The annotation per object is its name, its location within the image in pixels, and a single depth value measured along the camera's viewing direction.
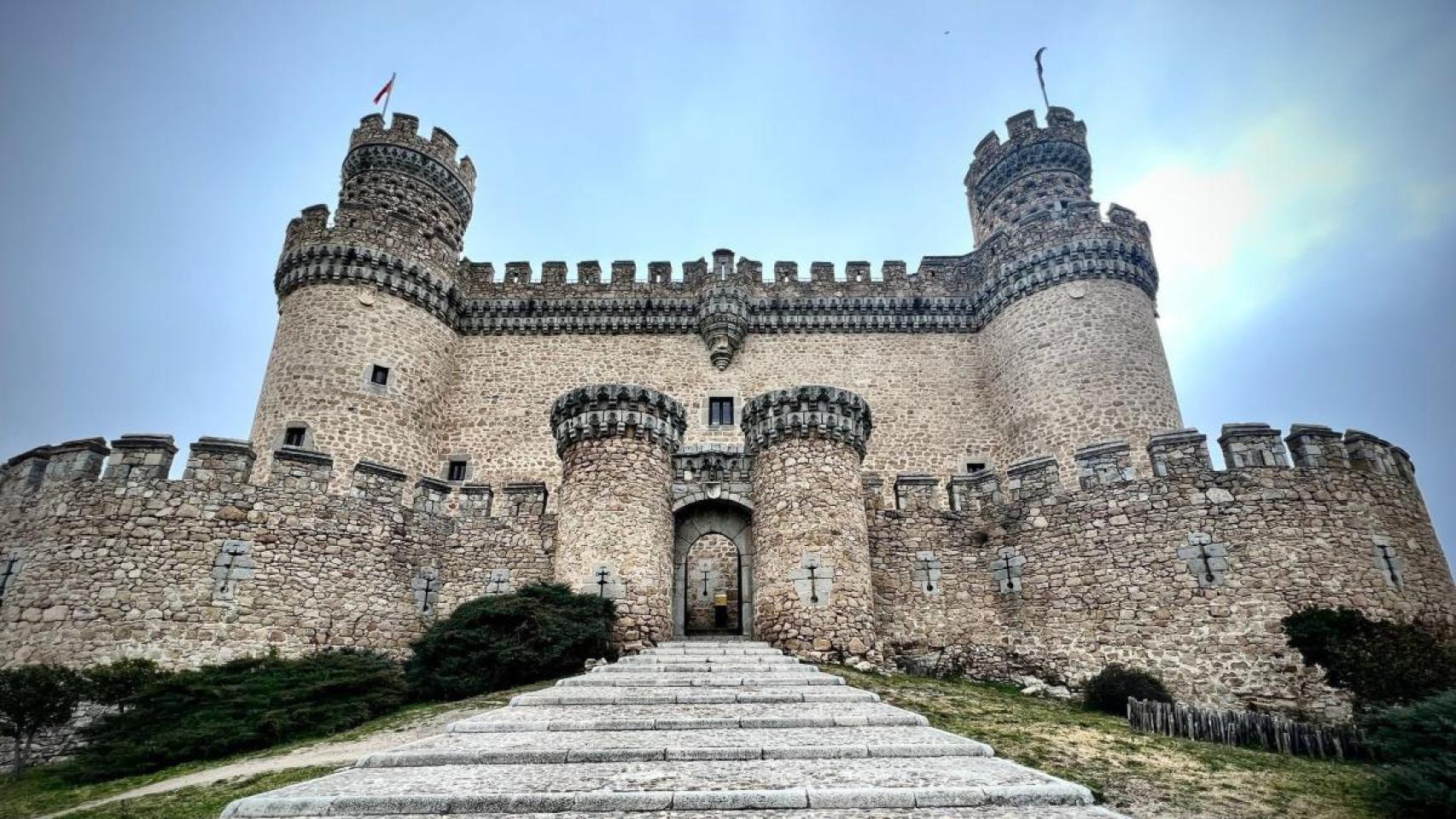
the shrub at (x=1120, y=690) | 10.55
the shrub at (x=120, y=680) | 9.92
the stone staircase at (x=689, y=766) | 4.05
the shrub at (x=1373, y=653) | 9.44
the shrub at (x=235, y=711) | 8.34
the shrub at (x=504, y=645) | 10.21
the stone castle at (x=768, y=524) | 11.48
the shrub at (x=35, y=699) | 9.11
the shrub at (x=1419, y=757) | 5.79
